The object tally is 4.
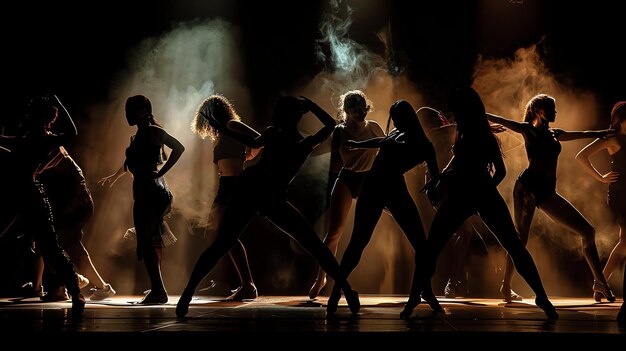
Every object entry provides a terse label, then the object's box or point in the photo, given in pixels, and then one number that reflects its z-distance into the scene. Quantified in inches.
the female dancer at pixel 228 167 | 275.4
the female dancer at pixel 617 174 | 292.5
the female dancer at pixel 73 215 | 290.4
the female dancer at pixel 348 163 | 264.8
